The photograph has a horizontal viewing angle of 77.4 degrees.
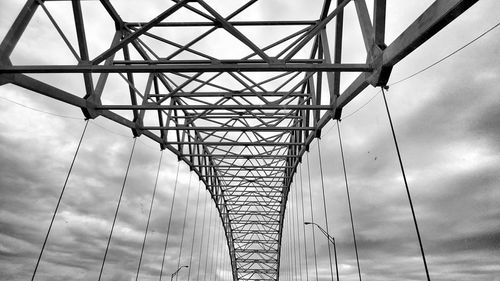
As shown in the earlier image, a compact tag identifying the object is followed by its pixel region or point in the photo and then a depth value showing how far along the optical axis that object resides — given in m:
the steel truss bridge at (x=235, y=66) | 7.36
